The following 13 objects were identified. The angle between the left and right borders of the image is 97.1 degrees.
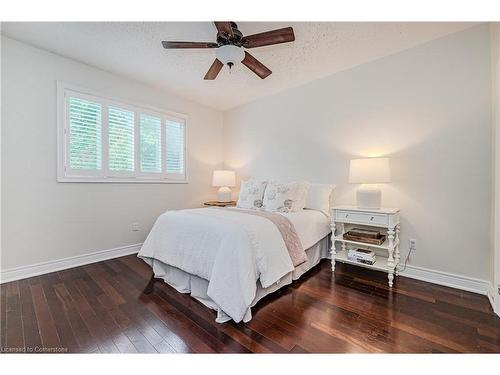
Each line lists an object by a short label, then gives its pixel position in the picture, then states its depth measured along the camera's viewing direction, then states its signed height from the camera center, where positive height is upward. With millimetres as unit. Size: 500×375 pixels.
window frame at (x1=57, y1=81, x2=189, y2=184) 2611 +588
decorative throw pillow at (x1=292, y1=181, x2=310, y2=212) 2721 -145
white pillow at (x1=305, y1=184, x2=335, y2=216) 2914 -164
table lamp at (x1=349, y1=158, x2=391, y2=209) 2295 +95
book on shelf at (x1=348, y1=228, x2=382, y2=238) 2367 -520
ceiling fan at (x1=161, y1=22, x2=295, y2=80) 1726 +1196
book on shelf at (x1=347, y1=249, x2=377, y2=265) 2354 -764
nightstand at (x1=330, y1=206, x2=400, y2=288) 2191 -458
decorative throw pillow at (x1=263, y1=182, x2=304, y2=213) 2689 -147
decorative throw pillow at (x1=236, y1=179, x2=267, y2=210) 2992 -134
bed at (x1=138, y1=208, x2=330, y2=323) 1628 -599
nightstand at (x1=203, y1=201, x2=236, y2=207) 3814 -326
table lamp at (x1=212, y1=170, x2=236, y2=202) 4012 +59
